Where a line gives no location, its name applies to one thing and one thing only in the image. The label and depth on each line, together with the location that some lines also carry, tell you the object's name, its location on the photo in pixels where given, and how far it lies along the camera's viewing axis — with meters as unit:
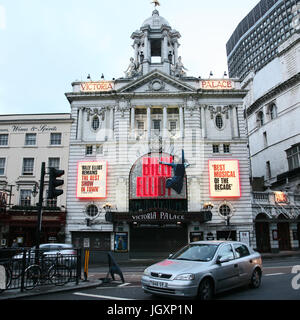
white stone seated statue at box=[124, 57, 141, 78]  37.28
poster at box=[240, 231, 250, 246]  30.53
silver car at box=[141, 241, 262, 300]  7.99
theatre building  30.89
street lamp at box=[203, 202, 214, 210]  31.22
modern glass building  91.06
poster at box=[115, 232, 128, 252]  30.41
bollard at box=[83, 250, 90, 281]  12.73
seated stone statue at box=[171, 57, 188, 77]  37.06
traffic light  11.99
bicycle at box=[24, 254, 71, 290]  10.73
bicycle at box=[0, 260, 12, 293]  9.92
